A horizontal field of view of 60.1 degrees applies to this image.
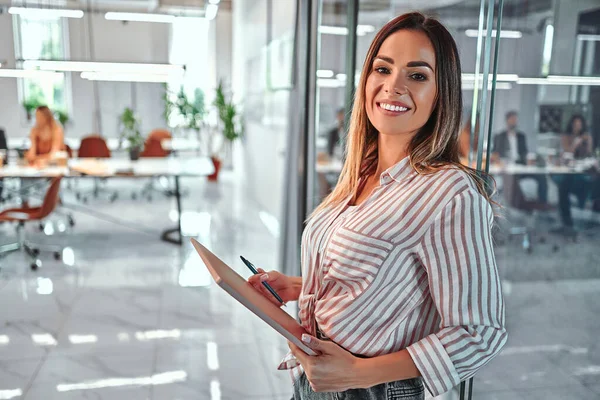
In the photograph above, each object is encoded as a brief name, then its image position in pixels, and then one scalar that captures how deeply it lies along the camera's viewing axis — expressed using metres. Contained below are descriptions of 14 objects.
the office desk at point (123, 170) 5.58
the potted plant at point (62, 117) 10.47
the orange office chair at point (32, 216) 4.84
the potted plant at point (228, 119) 9.47
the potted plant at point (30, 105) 9.90
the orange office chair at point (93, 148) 8.05
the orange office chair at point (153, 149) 8.44
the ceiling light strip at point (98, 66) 5.25
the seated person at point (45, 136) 6.54
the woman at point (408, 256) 0.96
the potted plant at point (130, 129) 9.95
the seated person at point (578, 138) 2.33
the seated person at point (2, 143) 6.93
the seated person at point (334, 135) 4.74
